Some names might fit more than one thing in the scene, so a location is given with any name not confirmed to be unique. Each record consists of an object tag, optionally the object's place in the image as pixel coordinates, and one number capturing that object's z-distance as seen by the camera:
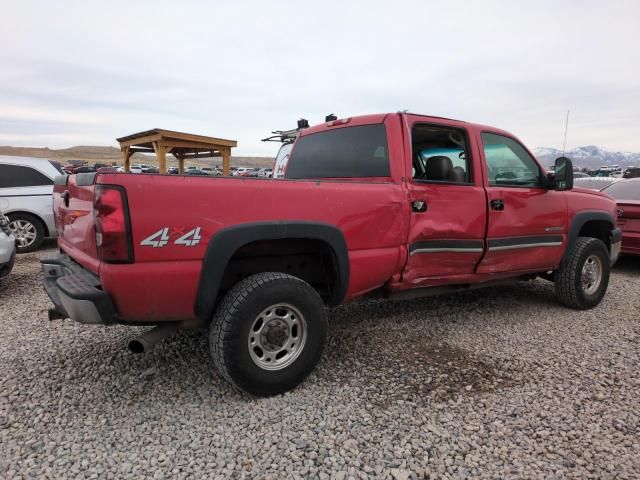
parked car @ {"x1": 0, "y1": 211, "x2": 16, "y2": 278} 4.97
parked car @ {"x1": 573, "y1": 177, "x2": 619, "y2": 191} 7.78
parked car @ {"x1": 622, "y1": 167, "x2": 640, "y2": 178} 19.94
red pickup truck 2.31
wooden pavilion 9.12
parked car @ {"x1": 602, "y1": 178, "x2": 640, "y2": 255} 6.25
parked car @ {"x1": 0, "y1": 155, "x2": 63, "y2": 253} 7.55
